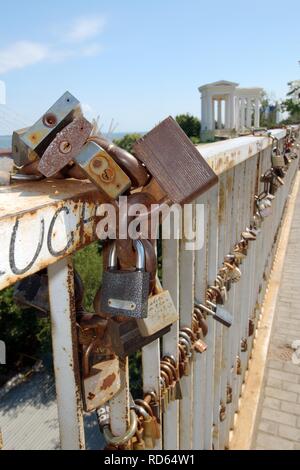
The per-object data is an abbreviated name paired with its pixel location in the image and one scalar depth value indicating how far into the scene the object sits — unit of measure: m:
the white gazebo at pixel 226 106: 48.25
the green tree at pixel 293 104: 55.94
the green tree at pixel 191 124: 52.31
